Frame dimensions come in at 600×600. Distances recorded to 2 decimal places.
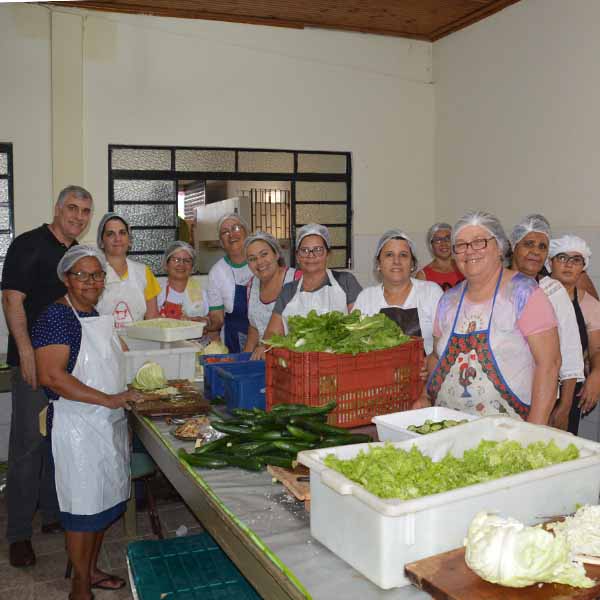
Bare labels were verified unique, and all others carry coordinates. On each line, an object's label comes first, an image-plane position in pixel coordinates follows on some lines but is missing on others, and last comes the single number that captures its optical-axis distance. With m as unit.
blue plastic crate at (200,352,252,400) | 3.47
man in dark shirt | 4.17
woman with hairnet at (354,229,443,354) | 3.66
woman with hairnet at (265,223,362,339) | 4.06
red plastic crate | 2.74
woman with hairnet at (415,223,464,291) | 6.16
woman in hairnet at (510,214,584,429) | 3.48
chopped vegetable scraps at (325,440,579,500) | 1.60
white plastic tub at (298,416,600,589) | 1.50
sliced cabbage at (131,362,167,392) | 3.64
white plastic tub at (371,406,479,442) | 2.34
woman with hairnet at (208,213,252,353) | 5.39
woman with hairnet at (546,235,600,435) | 4.03
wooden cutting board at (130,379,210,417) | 3.16
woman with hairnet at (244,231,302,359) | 4.50
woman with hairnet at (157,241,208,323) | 5.62
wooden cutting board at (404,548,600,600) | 1.38
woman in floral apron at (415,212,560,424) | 2.79
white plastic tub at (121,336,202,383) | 3.89
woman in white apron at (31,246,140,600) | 3.25
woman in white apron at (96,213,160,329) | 4.93
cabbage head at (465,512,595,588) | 1.37
